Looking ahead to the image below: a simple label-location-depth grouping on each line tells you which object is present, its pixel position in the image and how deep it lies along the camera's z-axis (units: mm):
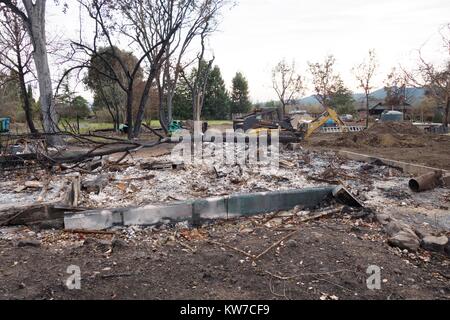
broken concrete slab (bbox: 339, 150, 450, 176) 7912
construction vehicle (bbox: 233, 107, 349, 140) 16484
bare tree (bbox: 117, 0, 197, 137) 18641
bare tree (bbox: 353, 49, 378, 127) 27734
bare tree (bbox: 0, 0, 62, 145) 13078
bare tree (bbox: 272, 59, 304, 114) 37688
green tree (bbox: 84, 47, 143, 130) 20519
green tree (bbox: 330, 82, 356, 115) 41438
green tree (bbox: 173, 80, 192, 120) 44028
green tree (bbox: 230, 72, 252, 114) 52553
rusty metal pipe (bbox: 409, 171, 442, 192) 6316
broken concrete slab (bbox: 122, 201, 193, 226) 4402
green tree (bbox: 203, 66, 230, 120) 47906
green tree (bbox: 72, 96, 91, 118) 29350
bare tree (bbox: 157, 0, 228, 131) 20306
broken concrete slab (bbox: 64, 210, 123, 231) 4246
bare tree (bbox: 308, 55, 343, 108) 33125
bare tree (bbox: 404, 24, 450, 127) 18231
